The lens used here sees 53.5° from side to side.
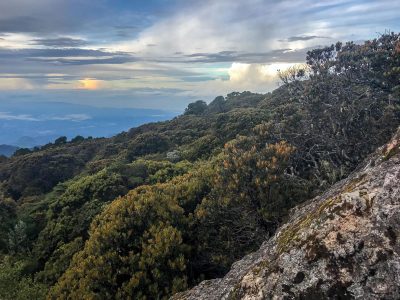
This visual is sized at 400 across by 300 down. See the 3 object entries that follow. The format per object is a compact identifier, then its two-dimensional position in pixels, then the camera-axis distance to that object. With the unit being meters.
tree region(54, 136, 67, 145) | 89.94
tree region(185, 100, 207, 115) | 115.67
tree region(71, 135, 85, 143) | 91.09
